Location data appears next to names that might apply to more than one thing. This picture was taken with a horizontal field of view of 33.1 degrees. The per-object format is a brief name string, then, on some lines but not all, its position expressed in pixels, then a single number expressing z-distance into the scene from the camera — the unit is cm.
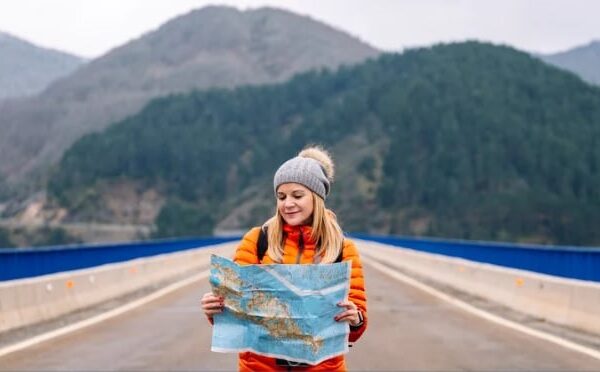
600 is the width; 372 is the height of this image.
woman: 400
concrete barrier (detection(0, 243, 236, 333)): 1347
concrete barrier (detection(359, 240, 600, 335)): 1345
